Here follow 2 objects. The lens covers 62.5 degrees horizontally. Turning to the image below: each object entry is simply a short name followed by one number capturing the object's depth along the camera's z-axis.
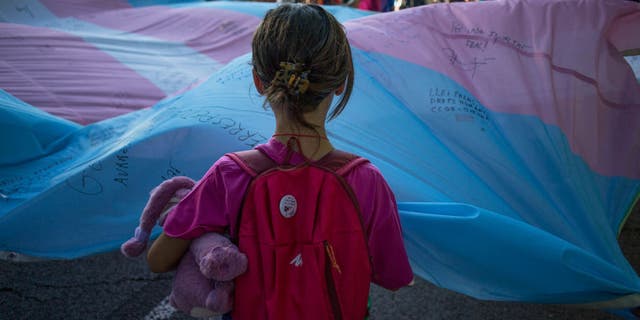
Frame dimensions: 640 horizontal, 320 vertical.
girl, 0.84
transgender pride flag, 1.25
